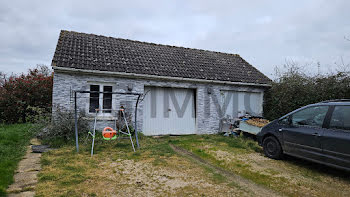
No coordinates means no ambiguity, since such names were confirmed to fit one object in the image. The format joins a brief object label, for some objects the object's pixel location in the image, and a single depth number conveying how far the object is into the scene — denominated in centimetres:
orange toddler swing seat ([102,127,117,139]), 588
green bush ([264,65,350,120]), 758
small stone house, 809
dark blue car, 401
